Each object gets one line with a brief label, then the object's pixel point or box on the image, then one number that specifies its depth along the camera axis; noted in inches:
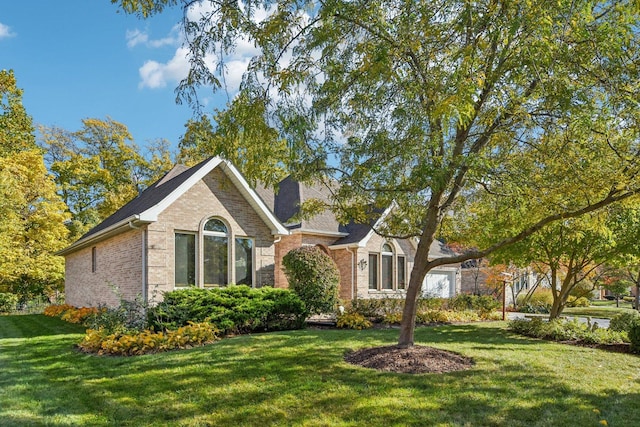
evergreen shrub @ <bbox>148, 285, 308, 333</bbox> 441.4
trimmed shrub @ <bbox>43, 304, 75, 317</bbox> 807.1
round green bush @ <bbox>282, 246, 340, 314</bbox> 575.8
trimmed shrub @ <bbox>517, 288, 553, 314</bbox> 1032.2
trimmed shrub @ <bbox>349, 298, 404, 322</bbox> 652.1
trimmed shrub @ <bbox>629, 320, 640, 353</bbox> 378.0
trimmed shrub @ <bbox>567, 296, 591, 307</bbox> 1239.5
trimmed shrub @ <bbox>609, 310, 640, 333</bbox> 497.7
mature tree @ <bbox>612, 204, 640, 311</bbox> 421.1
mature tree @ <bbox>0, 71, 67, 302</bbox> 889.5
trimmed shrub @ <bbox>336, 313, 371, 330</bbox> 544.7
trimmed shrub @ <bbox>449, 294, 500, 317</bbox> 787.4
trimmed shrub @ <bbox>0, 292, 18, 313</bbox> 1002.1
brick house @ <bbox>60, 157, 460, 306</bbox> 507.8
